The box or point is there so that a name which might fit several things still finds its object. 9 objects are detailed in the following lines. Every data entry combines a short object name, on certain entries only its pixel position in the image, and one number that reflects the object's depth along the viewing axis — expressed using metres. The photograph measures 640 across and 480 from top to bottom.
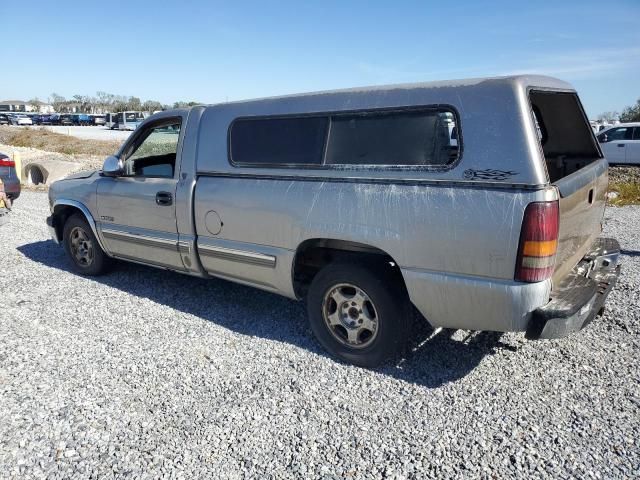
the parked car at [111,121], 60.51
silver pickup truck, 2.85
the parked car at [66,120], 70.31
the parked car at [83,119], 70.19
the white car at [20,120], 61.67
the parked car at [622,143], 16.88
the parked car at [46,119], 69.62
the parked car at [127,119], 56.97
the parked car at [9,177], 8.71
